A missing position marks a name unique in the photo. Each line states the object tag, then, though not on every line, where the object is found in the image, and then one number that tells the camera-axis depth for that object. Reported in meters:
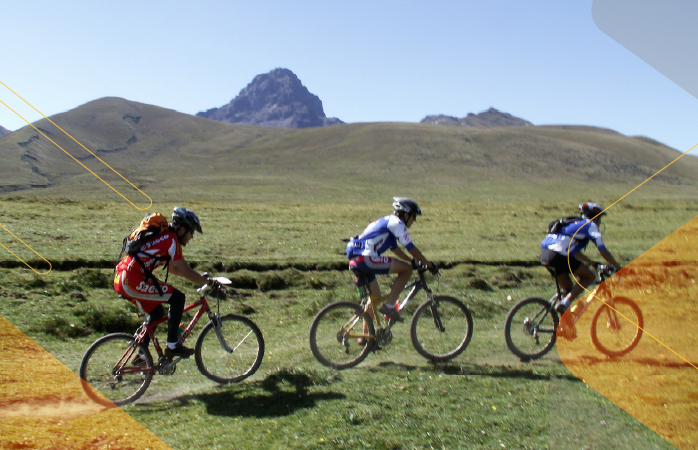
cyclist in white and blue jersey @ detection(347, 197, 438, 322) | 7.76
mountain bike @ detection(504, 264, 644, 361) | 8.24
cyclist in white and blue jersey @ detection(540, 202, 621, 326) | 8.12
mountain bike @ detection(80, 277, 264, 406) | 6.39
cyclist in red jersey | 6.39
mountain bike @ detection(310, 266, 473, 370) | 7.78
